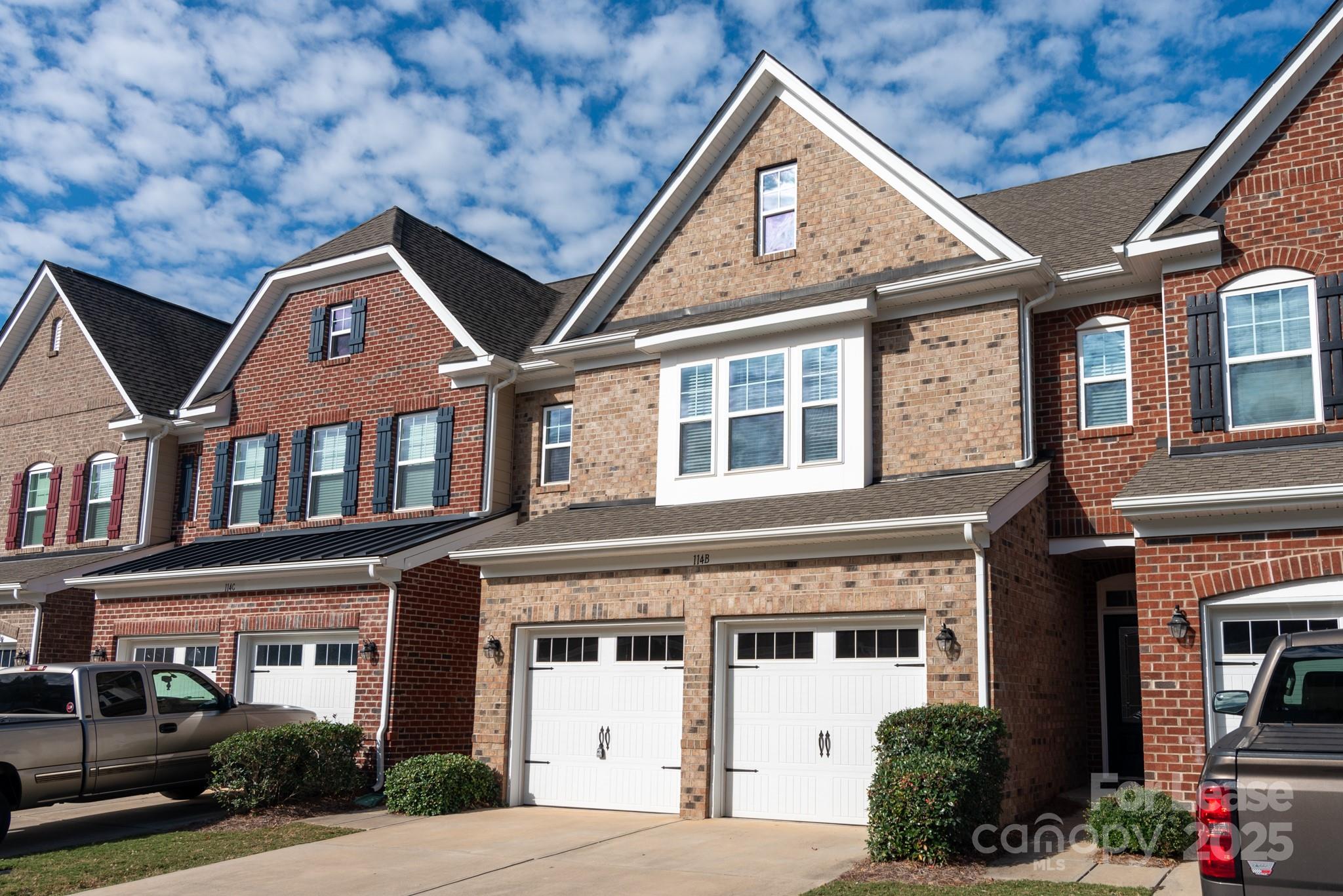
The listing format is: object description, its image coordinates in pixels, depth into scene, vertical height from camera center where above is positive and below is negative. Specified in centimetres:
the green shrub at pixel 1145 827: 1043 -167
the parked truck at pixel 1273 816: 501 -76
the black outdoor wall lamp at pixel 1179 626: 1202 +18
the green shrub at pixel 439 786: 1483 -205
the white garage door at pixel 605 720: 1468 -117
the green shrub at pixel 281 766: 1469 -184
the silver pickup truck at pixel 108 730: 1335 -134
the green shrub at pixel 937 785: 1051 -136
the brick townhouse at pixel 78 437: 2278 +392
